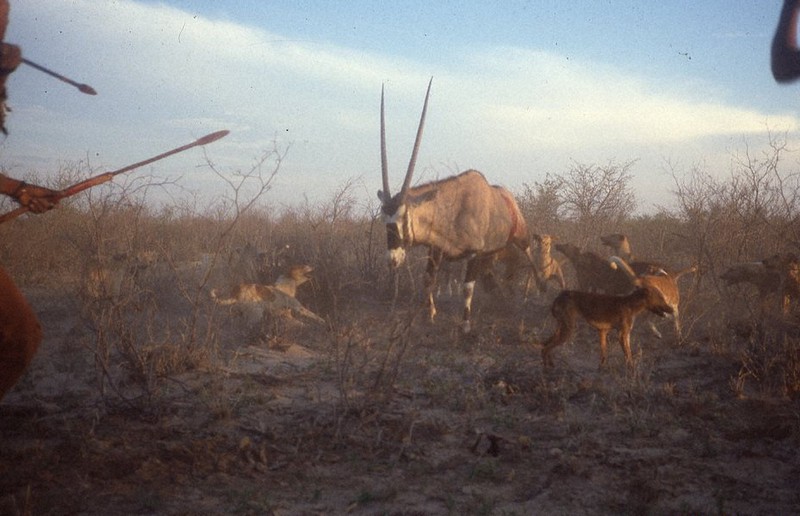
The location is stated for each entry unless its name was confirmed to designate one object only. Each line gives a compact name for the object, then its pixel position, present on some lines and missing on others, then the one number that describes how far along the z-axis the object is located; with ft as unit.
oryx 25.88
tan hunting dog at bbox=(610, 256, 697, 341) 22.62
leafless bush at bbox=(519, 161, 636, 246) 40.32
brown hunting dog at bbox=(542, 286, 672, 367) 19.69
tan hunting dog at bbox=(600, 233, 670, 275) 30.73
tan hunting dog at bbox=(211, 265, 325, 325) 26.53
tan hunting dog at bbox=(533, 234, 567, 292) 32.09
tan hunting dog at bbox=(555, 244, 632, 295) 26.84
